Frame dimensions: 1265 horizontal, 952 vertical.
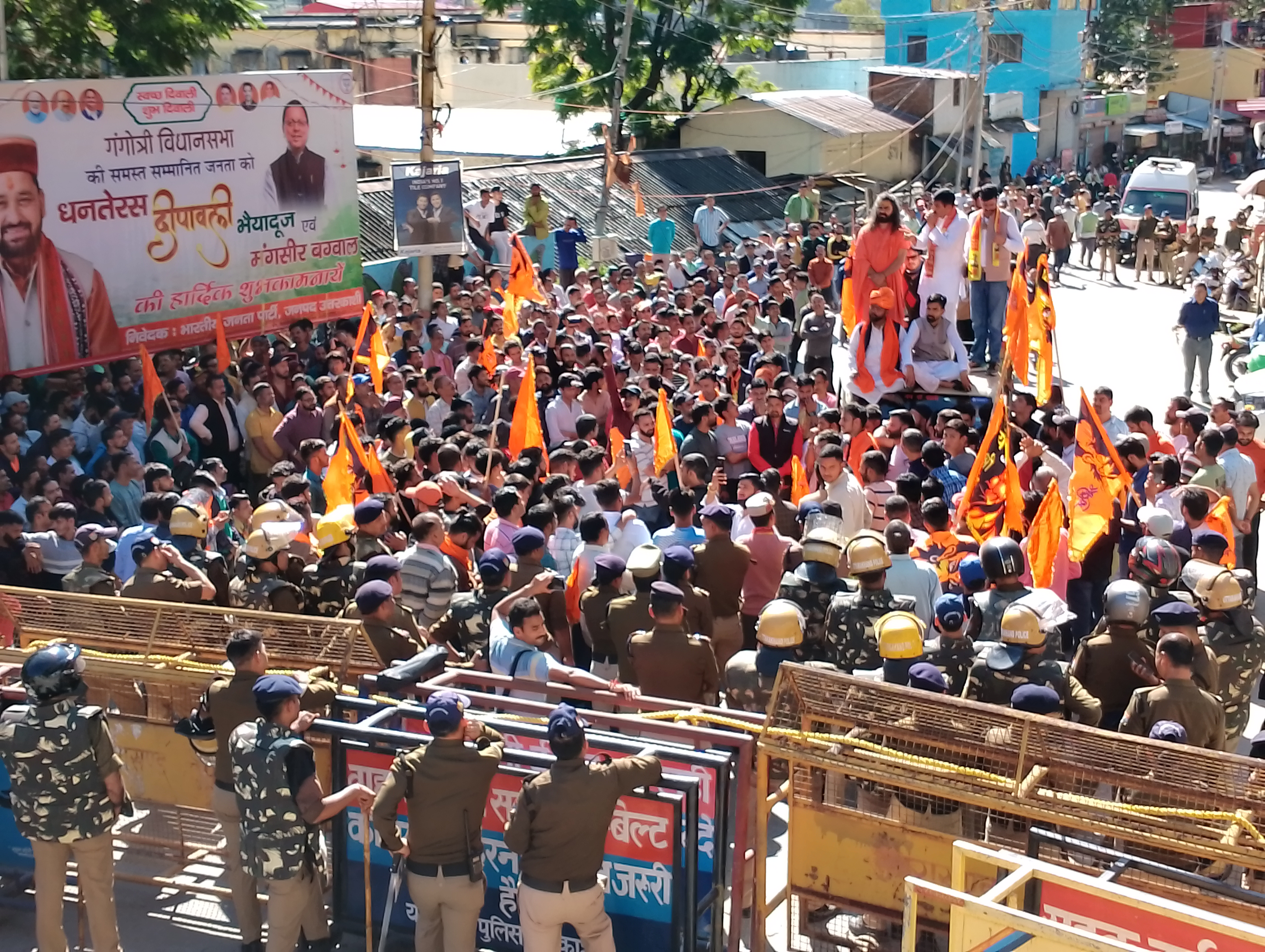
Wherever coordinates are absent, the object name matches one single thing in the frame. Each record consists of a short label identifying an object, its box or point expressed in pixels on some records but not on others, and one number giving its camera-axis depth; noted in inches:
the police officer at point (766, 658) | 272.4
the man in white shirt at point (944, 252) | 551.8
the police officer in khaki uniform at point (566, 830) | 214.1
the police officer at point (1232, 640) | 276.7
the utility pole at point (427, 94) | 649.0
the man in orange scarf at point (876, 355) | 536.1
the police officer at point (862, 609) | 280.1
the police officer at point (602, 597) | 298.4
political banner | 548.4
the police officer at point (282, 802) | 229.9
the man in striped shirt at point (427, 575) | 313.7
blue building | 1822.1
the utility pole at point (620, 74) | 1089.4
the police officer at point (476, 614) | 289.4
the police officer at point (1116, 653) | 269.6
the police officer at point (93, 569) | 318.3
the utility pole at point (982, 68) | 1127.6
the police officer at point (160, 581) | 310.0
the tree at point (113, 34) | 690.8
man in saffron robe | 525.3
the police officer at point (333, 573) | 307.4
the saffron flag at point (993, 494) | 368.8
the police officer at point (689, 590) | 294.4
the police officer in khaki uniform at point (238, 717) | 247.3
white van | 1217.4
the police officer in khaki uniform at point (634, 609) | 290.2
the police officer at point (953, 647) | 269.4
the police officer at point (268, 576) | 300.4
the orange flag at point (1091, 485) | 370.3
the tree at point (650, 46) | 1311.5
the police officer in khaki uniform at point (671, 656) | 271.3
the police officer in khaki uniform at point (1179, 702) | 242.1
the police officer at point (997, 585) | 287.3
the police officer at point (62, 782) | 241.1
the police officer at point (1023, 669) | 253.9
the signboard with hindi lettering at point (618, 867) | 228.5
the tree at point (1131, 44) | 2288.4
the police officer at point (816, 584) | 294.2
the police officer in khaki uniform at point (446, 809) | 221.1
